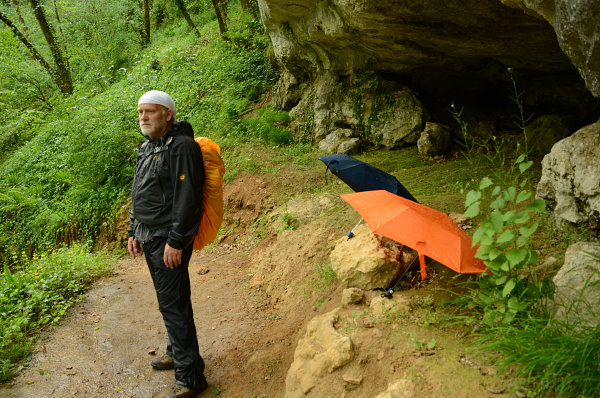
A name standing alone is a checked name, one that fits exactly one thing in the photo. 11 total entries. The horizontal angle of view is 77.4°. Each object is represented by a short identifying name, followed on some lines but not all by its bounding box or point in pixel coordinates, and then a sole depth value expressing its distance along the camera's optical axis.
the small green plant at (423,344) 2.59
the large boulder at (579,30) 2.38
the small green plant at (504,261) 2.33
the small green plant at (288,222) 5.83
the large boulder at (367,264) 3.38
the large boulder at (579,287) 2.19
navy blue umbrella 4.09
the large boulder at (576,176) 3.04
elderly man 2.93
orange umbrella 2.68
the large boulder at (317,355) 2.76
